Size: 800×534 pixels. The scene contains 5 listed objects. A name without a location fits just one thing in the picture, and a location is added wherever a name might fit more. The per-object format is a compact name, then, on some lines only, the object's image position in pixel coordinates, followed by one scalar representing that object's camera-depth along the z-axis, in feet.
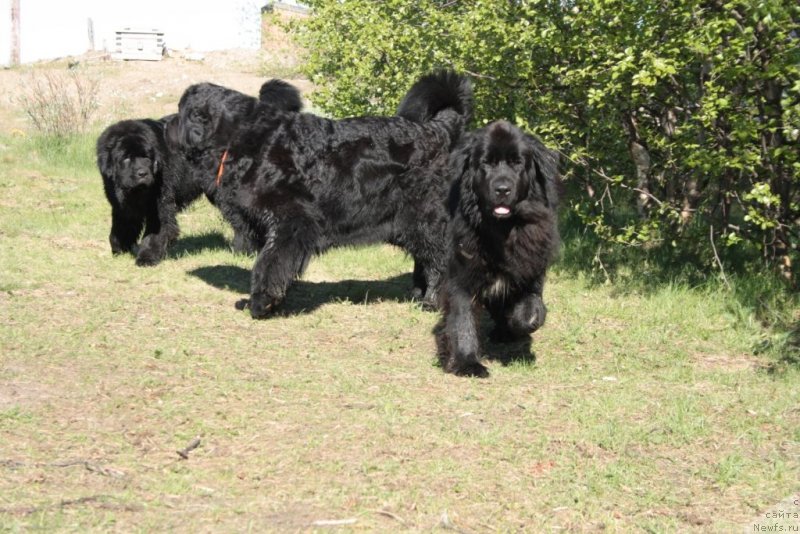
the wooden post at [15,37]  102.89
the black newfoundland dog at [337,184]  23.76
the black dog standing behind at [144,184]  29.25
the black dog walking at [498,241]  18.43
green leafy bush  21.79
